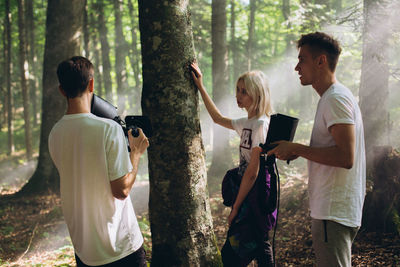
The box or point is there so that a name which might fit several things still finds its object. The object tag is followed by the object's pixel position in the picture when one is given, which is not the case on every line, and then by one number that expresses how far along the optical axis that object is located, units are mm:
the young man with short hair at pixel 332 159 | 2465
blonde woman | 3230
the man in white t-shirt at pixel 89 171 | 2312
